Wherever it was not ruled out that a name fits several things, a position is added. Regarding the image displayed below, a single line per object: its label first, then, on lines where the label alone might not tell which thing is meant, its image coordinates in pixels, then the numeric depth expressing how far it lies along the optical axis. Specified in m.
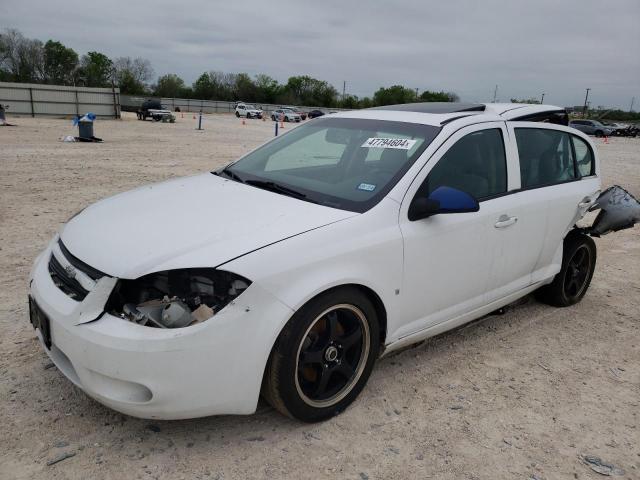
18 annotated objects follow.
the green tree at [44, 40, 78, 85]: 82.75
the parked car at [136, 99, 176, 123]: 37.09
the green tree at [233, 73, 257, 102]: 91.75
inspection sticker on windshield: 3.02
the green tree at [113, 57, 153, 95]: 82.69
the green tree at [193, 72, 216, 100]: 88.31
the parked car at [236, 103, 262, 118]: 54.22
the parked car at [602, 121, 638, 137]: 46.69
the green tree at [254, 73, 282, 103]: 93.06
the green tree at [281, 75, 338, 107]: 95.44
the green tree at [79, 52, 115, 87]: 82.88
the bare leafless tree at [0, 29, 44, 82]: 76.75
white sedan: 2.33
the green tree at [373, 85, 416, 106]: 88.37
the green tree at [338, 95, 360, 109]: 93.76
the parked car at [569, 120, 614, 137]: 42.28
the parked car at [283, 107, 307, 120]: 53.46
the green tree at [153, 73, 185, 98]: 86.25
